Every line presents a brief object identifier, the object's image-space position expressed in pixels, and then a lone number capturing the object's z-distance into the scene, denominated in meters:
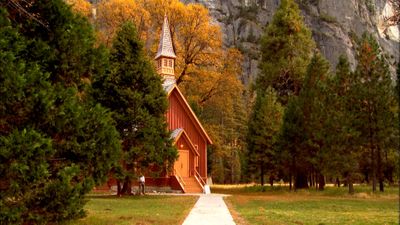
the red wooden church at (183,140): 27.83
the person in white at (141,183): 22.47
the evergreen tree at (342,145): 23.89
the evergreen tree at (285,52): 36.47
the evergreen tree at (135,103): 19.75
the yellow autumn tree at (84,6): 38.34
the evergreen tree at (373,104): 24.73
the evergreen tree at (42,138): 8.02
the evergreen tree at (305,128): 26.45
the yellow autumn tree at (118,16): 39.00
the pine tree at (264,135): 30.66
